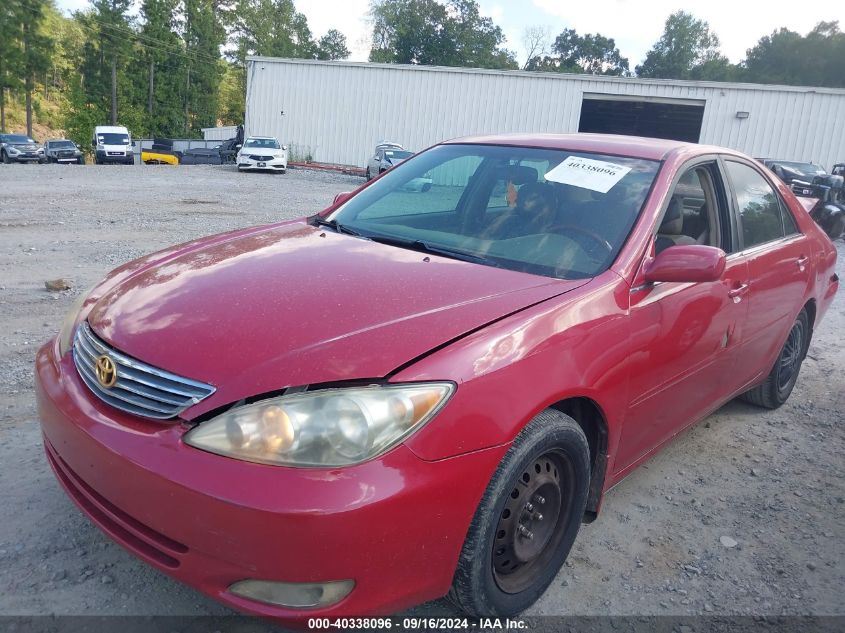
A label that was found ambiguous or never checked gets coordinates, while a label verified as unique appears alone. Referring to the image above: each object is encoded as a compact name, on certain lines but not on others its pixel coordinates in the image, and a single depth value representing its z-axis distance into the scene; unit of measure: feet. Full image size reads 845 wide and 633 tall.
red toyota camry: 6.01
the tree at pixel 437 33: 258.37
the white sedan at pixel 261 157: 88.28
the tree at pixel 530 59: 290.35
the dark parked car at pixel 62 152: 130.31
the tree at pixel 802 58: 232.53
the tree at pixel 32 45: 191.11
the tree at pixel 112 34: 201.67
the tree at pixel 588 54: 303.48
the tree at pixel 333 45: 281.13
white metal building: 92.07
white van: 132.36
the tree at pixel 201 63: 230.07
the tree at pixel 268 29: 252.21
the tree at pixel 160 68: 213.87
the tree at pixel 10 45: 185.47
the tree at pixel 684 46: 289.94
